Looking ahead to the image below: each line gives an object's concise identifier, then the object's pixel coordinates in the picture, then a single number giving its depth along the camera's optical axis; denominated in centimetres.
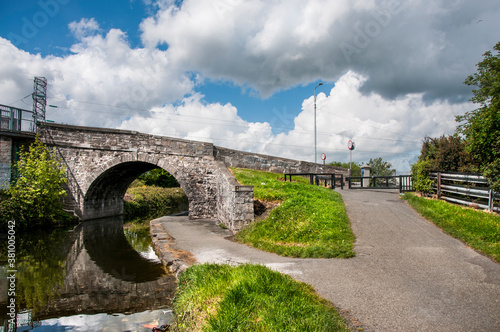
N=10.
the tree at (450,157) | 1270
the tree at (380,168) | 5225
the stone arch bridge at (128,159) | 1402
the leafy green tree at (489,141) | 822
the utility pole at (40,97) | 2189
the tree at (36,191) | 1256
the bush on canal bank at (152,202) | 2148
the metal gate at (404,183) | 1589
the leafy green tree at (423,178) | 1267
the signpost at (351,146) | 2432
